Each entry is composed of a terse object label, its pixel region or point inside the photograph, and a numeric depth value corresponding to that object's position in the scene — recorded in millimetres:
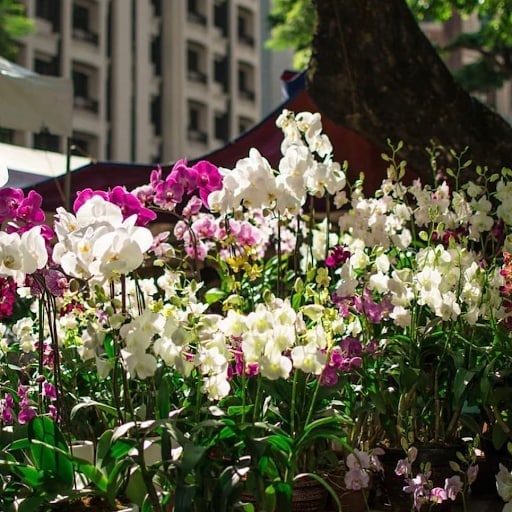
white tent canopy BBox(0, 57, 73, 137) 5129
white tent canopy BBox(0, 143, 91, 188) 6051
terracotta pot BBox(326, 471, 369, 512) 2127
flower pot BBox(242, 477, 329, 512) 2010
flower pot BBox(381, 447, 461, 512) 2254
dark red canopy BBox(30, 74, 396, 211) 4980
